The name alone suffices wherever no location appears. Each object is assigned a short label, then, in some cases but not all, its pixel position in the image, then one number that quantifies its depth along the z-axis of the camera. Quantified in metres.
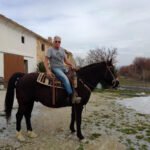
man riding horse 5.98
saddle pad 6.09
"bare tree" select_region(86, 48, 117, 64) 49.25
